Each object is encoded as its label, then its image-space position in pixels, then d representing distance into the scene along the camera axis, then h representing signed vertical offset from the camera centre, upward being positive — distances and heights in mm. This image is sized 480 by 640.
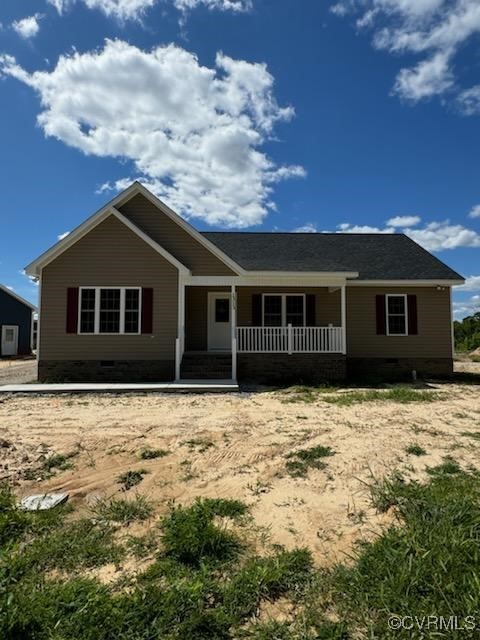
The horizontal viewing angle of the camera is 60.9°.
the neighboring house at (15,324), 27625 +1254
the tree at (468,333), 30377 +913
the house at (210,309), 12383 +1160
